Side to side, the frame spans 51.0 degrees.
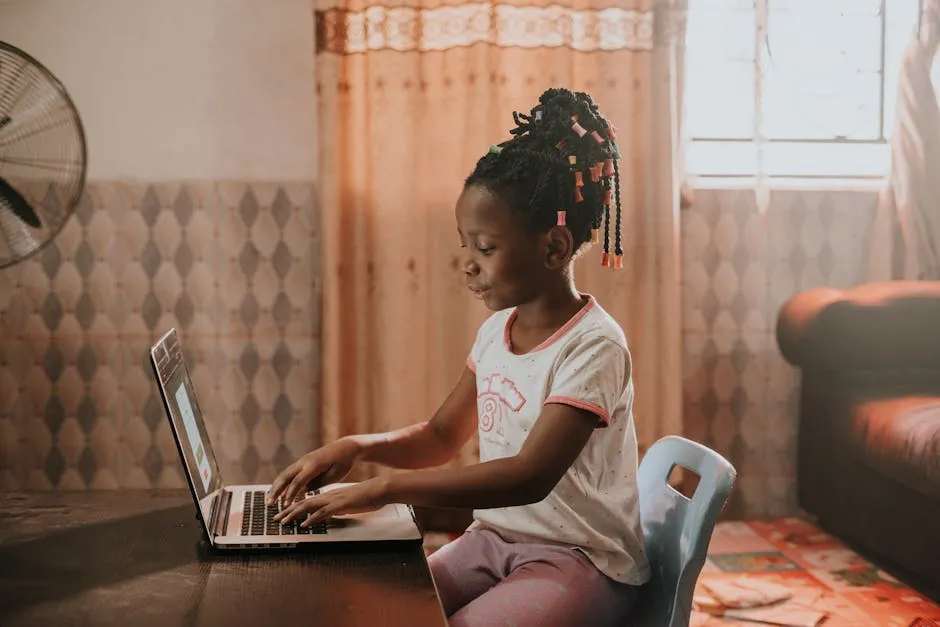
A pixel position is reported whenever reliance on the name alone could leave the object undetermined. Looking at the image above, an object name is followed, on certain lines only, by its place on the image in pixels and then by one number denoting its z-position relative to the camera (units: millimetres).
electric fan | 2785
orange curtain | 3072
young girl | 1229
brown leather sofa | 2650
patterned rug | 2441
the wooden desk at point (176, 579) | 934
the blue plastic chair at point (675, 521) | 1172
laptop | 1157
